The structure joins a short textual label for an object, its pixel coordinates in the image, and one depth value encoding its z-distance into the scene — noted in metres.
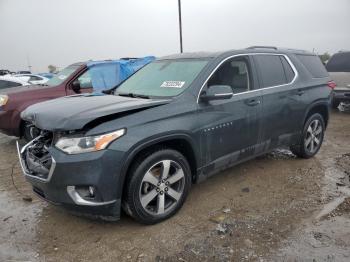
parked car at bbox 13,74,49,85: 12.17
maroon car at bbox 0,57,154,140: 6.70
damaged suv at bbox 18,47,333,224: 3.19
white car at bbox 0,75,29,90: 10.66
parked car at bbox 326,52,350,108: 9.62
